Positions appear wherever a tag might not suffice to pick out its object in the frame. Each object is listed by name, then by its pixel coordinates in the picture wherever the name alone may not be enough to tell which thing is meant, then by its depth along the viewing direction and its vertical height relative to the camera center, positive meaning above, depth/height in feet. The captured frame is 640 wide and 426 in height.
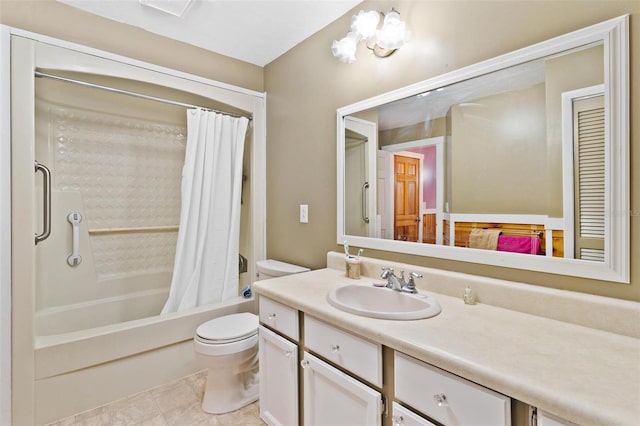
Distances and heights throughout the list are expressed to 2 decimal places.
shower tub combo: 5.44 -0.55
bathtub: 5.57 -2.85
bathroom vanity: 2.27 -1.27
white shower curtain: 7.42 -0.02
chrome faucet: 4.46 -1.05
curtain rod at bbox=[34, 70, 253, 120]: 5.68 +2.57
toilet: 5.59 -2.77
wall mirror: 3.21 +0.67
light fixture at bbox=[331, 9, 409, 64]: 4.87 +3.01
